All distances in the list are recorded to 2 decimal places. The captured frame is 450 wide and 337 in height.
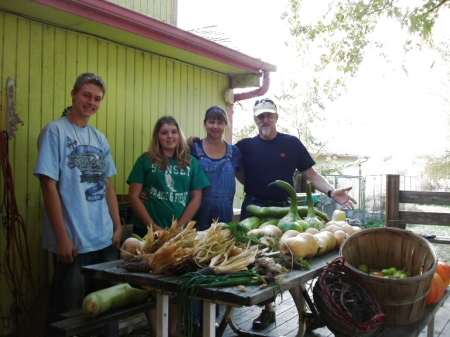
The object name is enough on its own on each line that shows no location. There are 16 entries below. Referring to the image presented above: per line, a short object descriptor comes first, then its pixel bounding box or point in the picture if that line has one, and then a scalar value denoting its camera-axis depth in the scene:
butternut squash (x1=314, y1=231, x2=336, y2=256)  3.14
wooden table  2.03
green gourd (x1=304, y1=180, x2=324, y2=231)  3.68
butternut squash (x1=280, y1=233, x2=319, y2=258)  2.78
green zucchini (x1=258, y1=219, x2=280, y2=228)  3.70
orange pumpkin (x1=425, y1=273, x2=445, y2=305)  3.31
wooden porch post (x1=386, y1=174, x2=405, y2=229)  6.42
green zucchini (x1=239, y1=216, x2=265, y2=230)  3.80
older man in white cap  4.60
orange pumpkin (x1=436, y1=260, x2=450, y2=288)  3.64
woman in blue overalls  4.15
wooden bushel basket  2.91
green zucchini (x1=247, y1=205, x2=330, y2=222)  4.03
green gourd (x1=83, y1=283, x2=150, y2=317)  2.65
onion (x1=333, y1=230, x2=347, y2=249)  3.42
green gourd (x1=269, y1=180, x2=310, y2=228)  3.71
